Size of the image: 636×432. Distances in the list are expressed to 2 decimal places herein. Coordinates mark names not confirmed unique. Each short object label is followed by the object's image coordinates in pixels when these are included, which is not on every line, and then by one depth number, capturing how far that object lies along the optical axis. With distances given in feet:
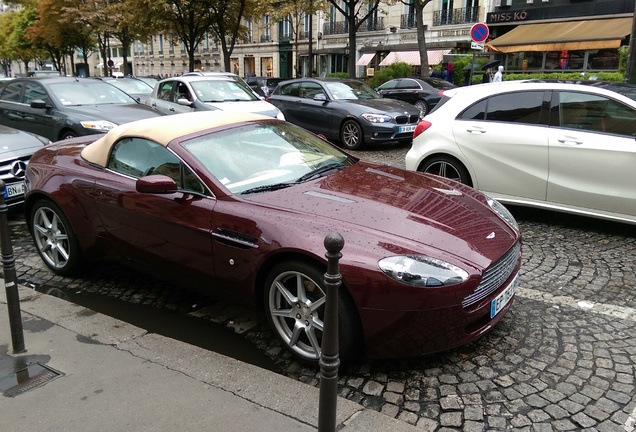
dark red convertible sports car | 9.70
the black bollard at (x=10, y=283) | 10.36
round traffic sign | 46.95
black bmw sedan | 36.42
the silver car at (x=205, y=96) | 36.55
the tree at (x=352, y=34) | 80.41
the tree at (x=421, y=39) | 73.51
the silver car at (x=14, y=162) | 20.59
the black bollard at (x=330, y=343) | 6.59
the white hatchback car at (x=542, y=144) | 17.76
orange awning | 84.07
